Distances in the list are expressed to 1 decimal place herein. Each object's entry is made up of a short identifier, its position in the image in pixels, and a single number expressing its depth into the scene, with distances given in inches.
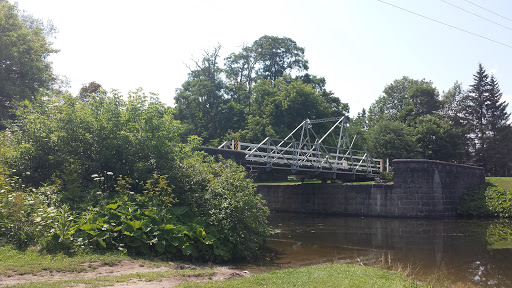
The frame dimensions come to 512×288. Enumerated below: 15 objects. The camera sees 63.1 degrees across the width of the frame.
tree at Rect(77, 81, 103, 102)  1849.2
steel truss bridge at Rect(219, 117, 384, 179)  1053.2
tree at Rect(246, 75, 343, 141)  1779.0
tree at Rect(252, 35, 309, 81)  2241.6
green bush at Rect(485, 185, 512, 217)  1190.3
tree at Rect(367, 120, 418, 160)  1796.3
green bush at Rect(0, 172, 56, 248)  398.3
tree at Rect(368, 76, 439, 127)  2416.3
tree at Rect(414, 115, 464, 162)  1952.5
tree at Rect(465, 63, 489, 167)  2271.2
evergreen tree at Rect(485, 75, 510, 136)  2236.7
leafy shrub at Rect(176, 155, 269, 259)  489.7
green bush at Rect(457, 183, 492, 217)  1235.2
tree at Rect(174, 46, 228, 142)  2034.9
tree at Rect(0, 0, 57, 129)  1029.2
